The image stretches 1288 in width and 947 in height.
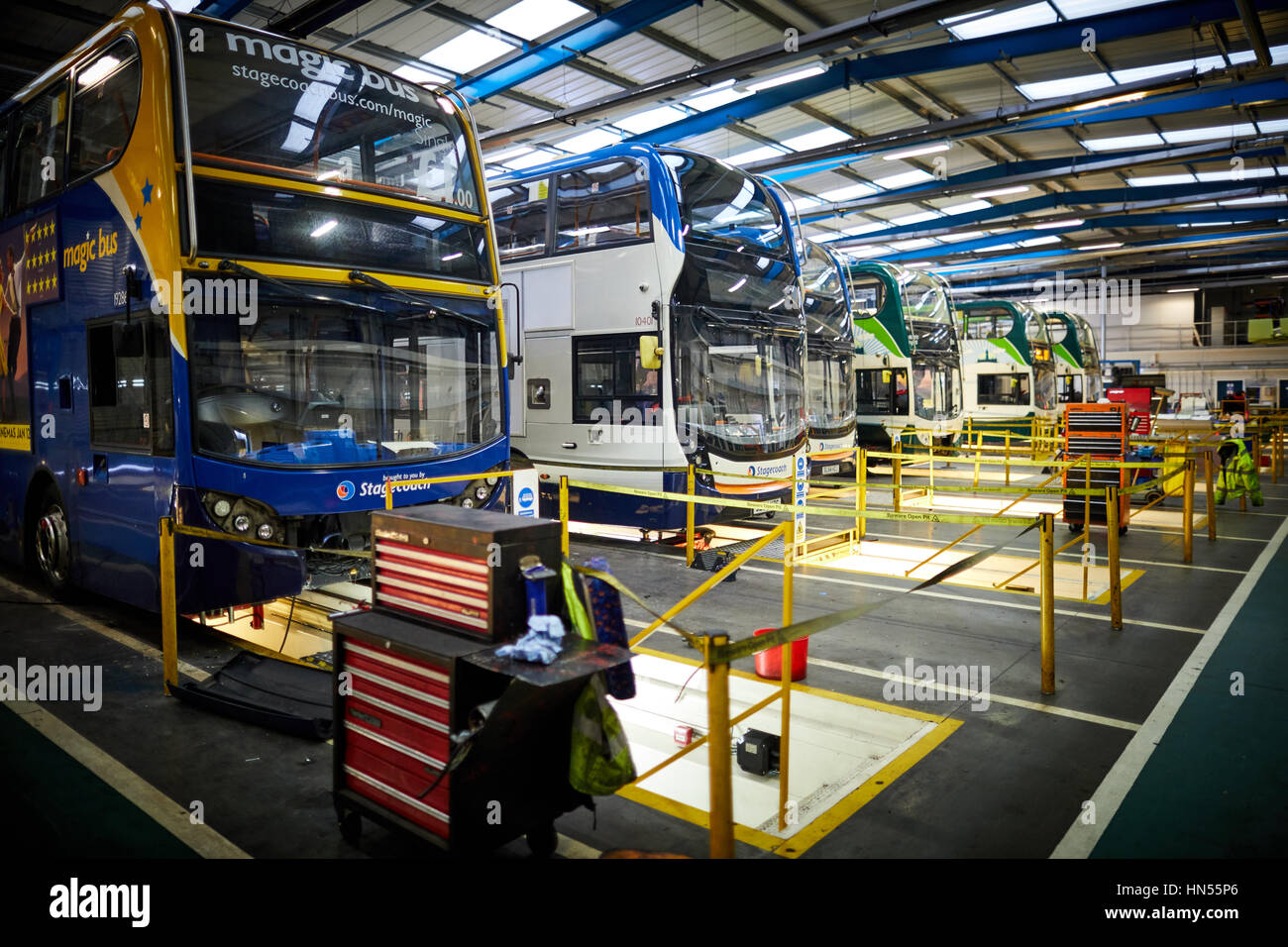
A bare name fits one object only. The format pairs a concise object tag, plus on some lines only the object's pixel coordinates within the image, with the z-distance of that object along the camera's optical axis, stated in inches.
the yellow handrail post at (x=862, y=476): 391.5
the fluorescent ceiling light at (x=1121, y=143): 723.4
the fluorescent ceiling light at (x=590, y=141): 672.4
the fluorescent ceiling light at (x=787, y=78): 538.2
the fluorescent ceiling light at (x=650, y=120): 619.2
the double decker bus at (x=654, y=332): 382.0
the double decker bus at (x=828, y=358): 660.1
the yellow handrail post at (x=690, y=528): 374.3
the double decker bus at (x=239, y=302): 221.0
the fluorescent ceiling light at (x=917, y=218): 1029.8
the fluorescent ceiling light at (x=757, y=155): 736.3
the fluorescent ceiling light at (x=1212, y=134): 696.4
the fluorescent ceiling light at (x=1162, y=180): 875.5
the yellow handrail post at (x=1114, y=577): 250.8
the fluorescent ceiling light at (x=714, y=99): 591.1
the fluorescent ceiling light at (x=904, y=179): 851.3
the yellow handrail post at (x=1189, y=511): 380.2
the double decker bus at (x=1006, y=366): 1023.6
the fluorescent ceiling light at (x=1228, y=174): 838.5
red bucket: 226.7
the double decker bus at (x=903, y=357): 796.6
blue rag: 119.4
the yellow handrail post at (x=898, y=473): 462.9
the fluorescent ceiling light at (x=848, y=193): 884.0
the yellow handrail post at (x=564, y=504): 268.7
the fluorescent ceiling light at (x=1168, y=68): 535.2
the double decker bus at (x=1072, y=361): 1179.3
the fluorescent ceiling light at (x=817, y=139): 703.7
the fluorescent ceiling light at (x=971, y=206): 989.2
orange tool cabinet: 433.4
